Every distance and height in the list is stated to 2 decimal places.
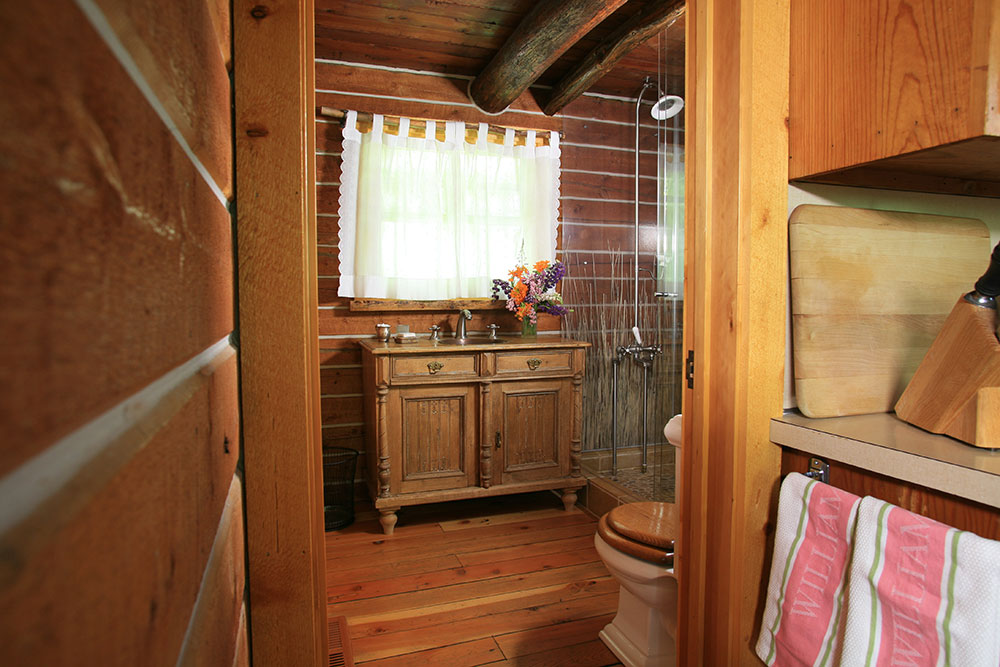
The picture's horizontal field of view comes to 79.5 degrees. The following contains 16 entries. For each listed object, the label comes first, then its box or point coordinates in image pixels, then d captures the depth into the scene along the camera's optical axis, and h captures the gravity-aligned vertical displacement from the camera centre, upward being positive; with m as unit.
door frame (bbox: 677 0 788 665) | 1.19 +0.03
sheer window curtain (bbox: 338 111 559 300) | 3.25 +0.59
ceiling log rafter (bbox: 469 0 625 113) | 2.46 +1.23
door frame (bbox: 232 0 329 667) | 0.90 +0.00
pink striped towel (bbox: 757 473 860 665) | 1.02 -0.47
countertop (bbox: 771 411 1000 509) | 0.89 -0.23
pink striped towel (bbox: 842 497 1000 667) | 0.82 -0.41
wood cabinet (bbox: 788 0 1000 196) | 0.91 +0.38
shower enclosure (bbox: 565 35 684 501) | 2.97 -0.07
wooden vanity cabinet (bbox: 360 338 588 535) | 2.93 -0.53
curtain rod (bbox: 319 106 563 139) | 3.17 +1.07
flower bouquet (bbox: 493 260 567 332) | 3.36 +0.14
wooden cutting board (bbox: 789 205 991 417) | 1.23 +0.04
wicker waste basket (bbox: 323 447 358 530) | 3.17 -0.88
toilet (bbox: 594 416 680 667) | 1.79 -0.80
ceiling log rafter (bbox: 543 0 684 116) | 2.60 +1.28
